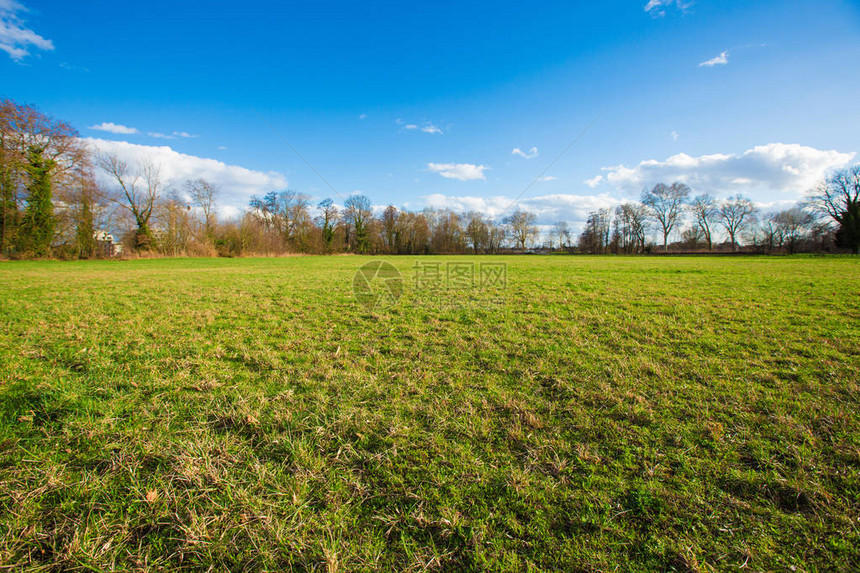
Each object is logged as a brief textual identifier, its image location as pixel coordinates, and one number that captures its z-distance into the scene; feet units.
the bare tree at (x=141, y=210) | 136.77
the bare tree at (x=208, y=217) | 162.49
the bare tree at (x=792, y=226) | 186.99
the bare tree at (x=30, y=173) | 96.89
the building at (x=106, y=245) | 123.65
